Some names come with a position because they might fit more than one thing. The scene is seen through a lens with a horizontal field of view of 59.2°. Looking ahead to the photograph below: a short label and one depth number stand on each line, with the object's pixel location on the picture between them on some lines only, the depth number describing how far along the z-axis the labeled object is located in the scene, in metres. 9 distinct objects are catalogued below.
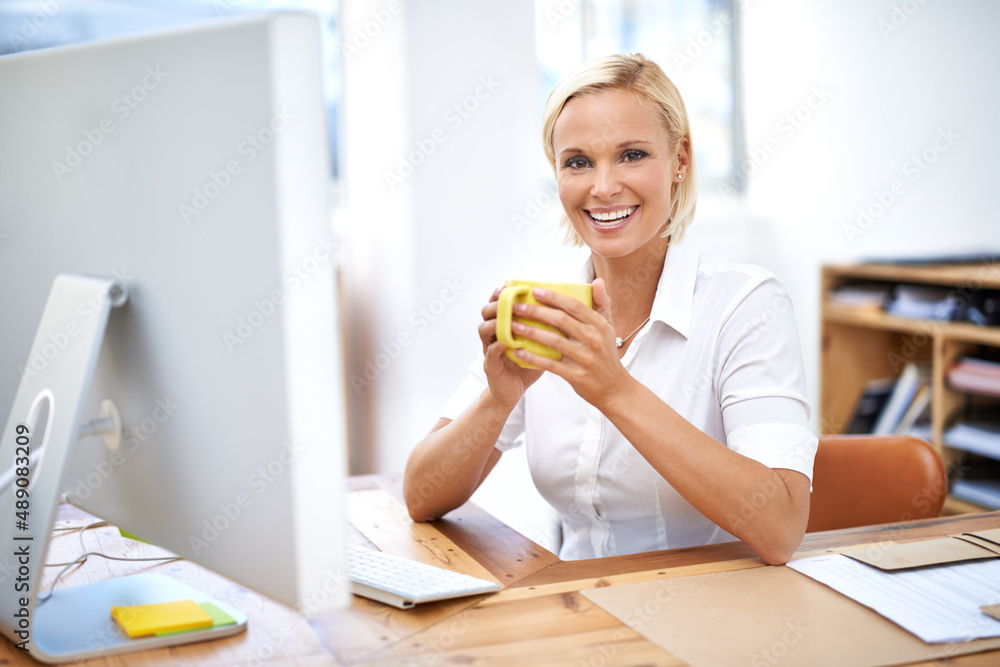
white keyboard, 0.95
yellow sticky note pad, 0.87
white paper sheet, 0.87
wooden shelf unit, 2.52
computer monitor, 0.64
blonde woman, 1.16
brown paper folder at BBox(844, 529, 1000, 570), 1.04
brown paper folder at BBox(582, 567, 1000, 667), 0.82
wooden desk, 0.83
